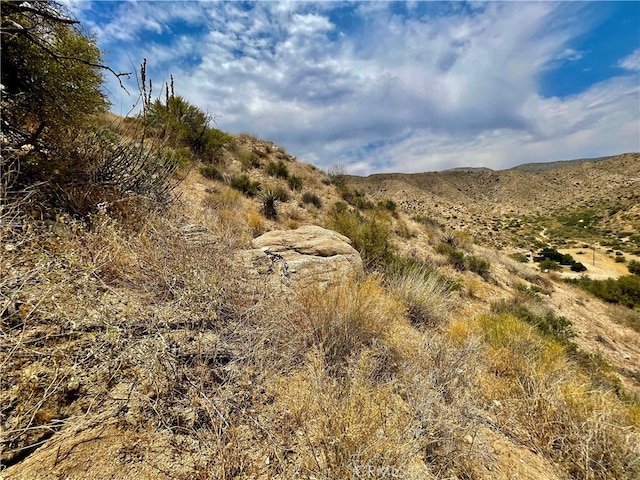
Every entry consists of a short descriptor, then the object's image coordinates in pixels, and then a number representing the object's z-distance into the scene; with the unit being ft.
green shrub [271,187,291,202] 27.50
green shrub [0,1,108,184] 9.53
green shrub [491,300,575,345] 16.68
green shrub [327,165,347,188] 41.96
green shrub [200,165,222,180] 27.63
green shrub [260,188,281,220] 23.77
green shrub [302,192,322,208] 29.93
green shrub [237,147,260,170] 35.29
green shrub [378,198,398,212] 38.65
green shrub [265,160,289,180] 35.17
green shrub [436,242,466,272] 26.58
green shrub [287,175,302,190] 32.96
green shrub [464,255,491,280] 26.76
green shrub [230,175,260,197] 26.84
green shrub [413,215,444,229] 38.48
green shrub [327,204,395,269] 17.62
